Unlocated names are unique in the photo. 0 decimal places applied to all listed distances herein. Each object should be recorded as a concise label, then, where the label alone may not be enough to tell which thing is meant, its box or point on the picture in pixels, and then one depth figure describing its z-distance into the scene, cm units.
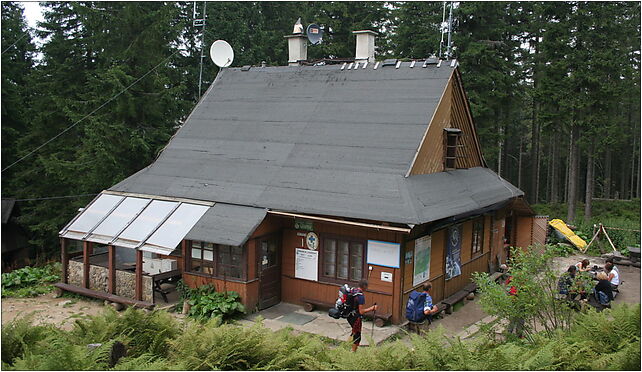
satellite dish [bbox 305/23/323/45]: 1911
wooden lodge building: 1296
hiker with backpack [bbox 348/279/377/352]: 1014
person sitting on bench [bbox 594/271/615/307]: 1248
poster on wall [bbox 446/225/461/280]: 1484
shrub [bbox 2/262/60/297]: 1495
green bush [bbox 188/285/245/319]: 1270
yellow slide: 2150
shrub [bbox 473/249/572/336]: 918
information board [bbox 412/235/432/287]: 1327
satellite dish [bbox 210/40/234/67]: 1881
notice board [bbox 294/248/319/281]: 1362
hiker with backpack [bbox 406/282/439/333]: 1119
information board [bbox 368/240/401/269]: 1259
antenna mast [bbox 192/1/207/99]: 2040
